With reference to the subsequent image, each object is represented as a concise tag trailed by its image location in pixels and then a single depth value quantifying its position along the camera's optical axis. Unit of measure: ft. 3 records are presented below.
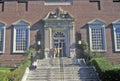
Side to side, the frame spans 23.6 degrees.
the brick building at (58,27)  109.09
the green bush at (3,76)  62.76
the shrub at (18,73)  67.97
